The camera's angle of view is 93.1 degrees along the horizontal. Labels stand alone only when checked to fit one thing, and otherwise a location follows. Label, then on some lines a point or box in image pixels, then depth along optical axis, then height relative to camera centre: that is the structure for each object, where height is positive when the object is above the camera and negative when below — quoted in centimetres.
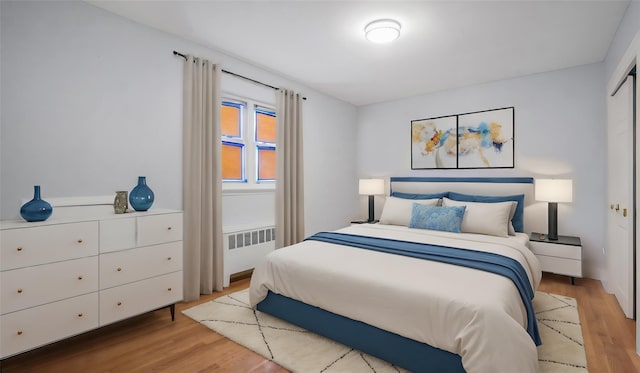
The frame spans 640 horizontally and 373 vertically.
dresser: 176 -60
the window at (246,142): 357 +52
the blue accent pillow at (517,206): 360 -27
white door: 246 -12
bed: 152 -69
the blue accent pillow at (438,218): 332 -39
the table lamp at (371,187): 474 -5
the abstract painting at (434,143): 433 +61
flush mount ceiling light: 253 +131
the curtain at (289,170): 383 +18
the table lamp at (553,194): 331 -11
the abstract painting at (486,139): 393 +60
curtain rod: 289 +122
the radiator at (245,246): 330 -72
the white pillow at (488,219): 323 -38
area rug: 186 -110
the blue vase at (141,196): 242 -10
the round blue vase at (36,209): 188 -16
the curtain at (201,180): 292 +4
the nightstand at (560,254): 317 -76
